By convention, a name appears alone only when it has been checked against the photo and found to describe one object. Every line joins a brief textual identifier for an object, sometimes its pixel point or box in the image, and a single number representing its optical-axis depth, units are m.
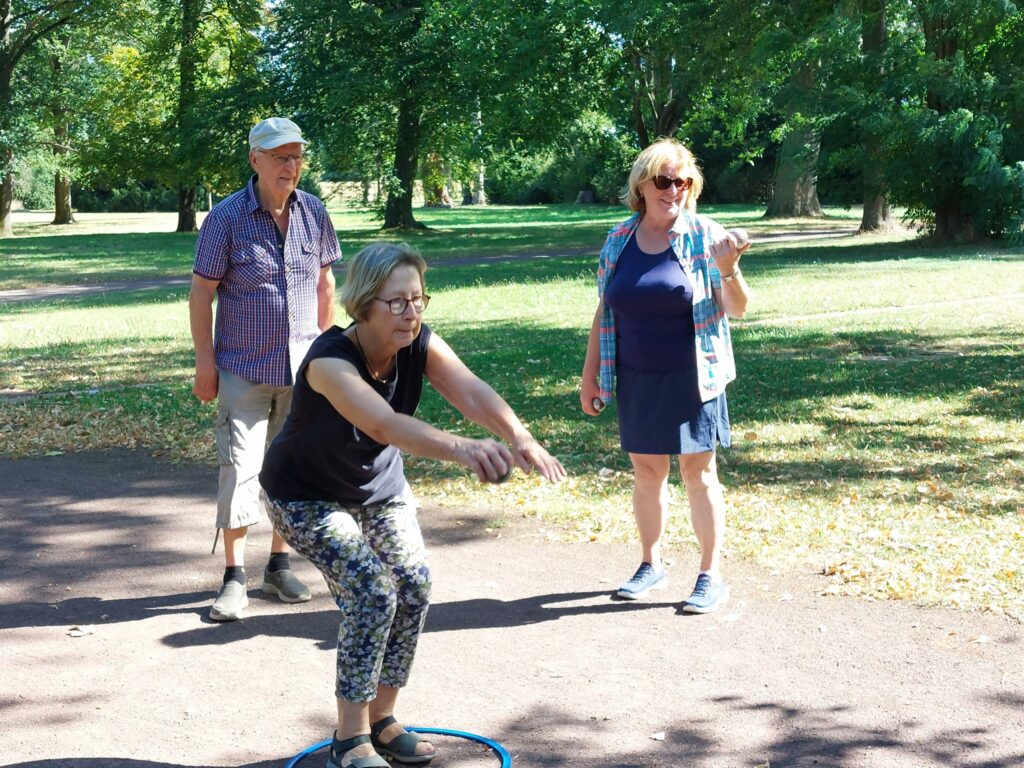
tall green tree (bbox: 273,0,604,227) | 31.22
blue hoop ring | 3.79
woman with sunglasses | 5.12
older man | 5.28
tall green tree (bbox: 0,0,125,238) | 38.59
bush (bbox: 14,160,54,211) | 65.03
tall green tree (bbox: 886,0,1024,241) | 22.39
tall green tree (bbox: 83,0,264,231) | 36.00
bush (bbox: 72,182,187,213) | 72.06
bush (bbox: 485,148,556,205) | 69.69
